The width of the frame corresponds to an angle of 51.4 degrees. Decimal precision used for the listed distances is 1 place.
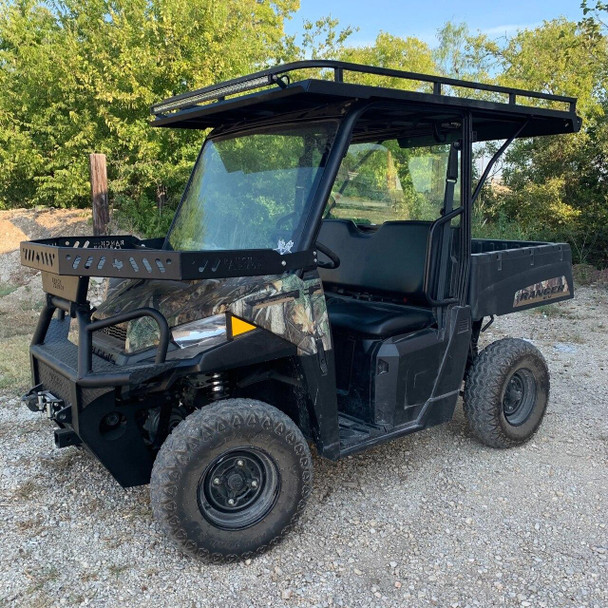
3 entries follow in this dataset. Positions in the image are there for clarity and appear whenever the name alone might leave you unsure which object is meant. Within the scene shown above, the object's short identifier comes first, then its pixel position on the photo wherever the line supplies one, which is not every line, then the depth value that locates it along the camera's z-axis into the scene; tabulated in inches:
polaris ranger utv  113.4
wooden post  406.9
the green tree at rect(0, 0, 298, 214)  443.5
